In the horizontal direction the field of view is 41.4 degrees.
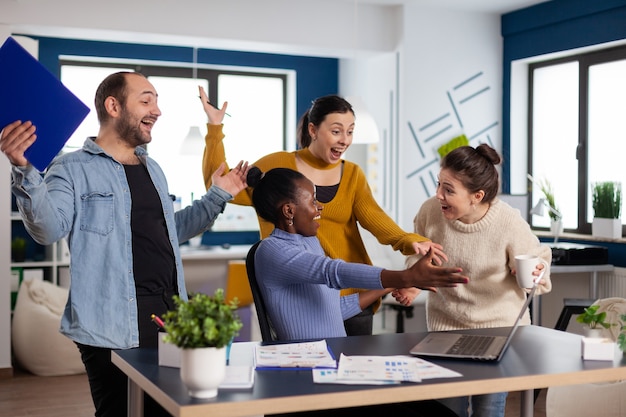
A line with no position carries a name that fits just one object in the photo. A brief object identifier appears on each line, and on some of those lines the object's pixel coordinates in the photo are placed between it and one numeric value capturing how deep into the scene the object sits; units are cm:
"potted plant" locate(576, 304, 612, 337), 247
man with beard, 245
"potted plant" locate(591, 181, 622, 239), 550
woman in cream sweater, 287
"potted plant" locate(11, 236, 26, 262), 620
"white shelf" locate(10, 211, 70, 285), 618
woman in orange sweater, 311
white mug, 254
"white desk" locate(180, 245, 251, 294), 653
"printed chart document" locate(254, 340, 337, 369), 214
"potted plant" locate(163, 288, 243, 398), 179
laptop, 225
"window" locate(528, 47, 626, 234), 590
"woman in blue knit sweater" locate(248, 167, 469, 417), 242
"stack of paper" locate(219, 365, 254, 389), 192
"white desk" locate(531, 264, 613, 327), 511
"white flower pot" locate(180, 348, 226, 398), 179
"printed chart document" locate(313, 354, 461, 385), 199
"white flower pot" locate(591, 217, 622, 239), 550
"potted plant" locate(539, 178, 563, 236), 582
